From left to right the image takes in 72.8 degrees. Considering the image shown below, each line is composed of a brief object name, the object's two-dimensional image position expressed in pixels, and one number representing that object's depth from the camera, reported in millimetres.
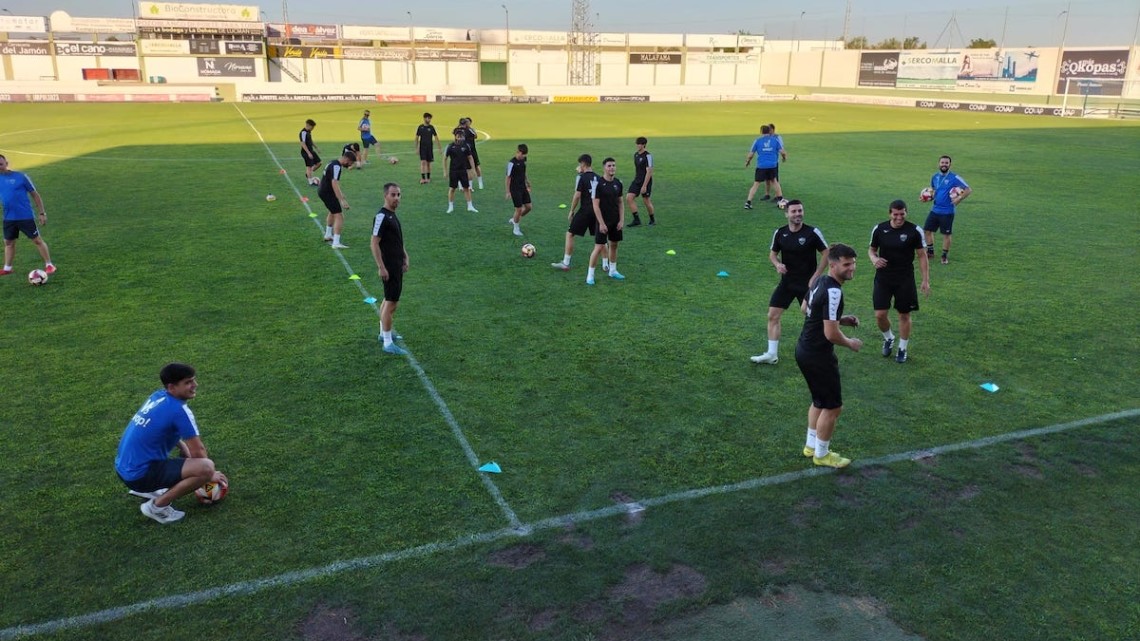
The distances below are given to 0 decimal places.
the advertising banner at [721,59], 94250
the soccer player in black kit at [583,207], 12859
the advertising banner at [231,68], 73938
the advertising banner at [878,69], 67625
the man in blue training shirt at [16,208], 12148
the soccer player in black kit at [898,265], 9281
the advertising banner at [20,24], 80375
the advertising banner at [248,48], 76125
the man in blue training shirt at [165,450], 5848
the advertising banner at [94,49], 77188
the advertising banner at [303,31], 86562
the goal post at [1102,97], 49000
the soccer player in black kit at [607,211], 12531
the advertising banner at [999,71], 57031
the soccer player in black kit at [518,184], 16109
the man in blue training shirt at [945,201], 13930
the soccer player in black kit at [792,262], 8984
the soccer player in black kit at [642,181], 16797
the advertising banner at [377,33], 89812
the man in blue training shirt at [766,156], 19844
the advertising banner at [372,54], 84500
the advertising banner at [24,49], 75875
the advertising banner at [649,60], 96000
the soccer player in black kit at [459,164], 18172
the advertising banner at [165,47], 74500
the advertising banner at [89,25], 82438
